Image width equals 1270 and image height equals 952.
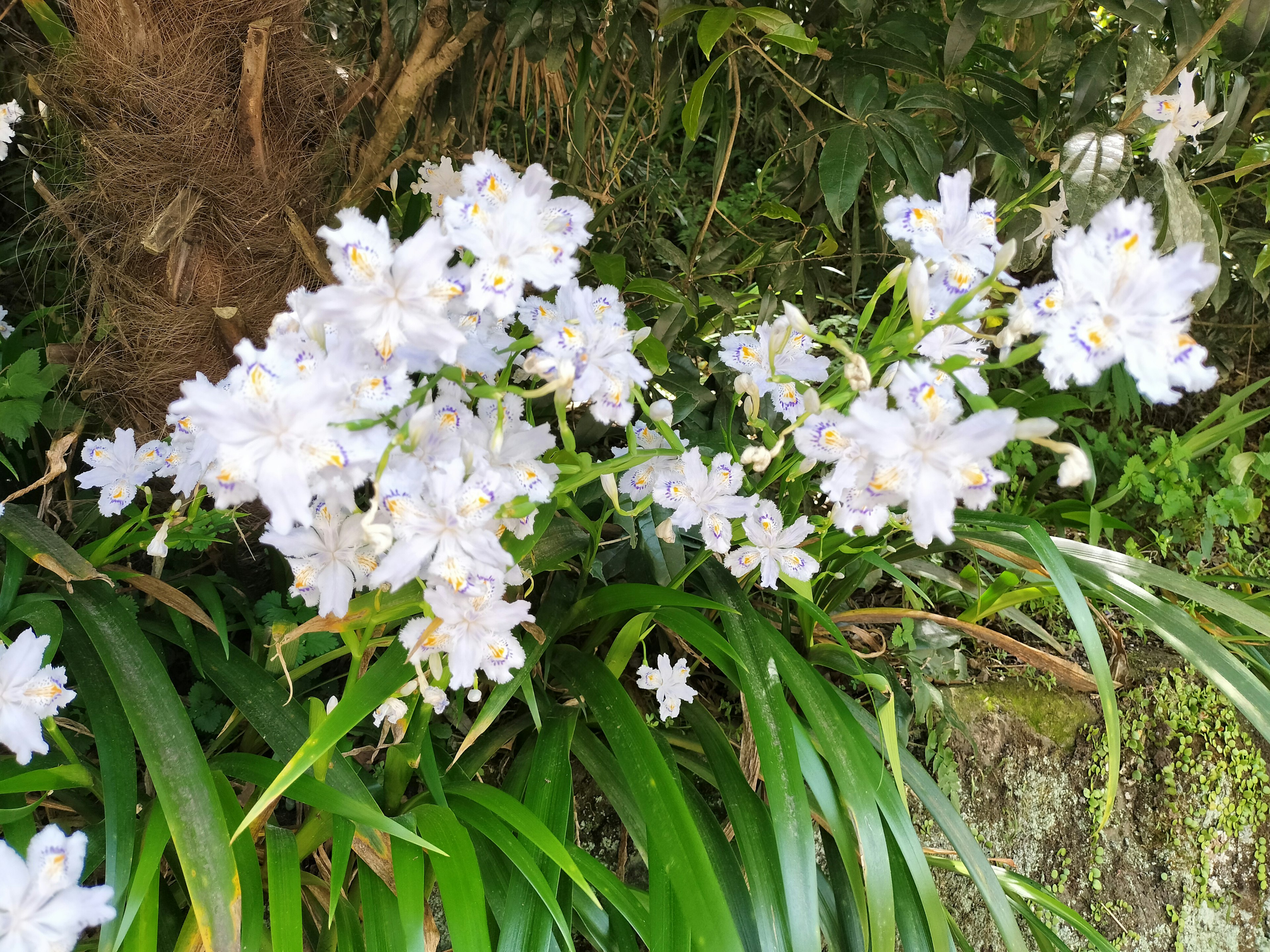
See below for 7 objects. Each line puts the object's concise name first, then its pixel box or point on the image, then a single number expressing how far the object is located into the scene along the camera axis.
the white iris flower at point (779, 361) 0.77
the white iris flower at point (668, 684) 1.07
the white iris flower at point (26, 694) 0.72
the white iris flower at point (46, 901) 0.58
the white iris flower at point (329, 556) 0.65
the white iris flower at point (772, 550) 0.85
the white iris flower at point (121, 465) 0.93
